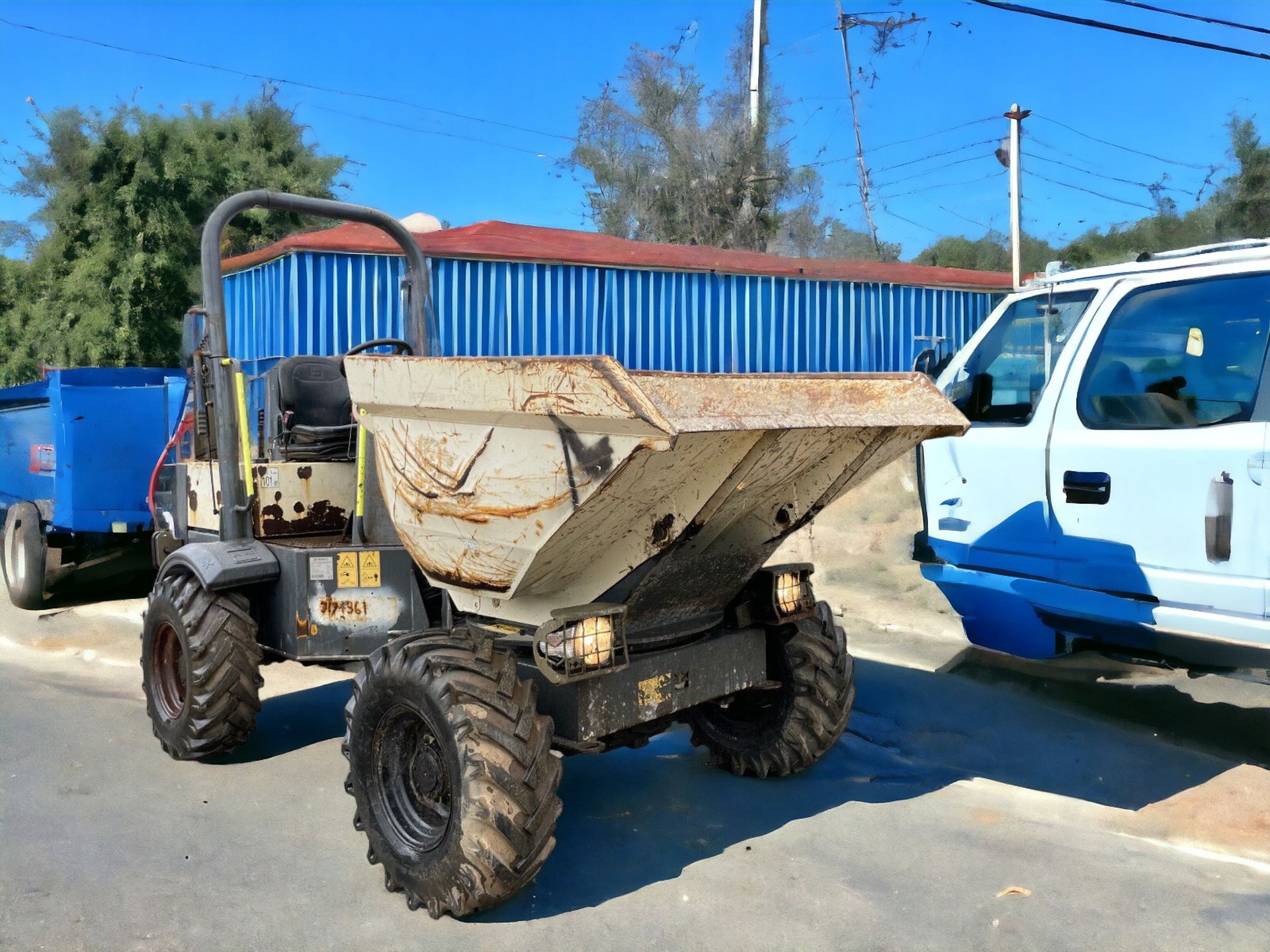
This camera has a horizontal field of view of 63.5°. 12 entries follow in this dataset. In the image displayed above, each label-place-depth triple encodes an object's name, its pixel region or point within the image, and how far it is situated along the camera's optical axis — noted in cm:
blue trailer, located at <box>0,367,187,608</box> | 880
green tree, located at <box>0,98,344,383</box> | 2042
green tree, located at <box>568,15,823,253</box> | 2300
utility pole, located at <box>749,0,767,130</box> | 2047
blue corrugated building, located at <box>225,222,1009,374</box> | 1225
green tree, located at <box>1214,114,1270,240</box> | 2250
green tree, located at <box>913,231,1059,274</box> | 2860
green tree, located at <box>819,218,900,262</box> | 2520
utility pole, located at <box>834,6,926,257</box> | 2170
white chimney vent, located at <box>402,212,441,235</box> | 2080
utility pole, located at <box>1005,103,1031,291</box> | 1802
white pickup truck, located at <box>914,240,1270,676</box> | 451
